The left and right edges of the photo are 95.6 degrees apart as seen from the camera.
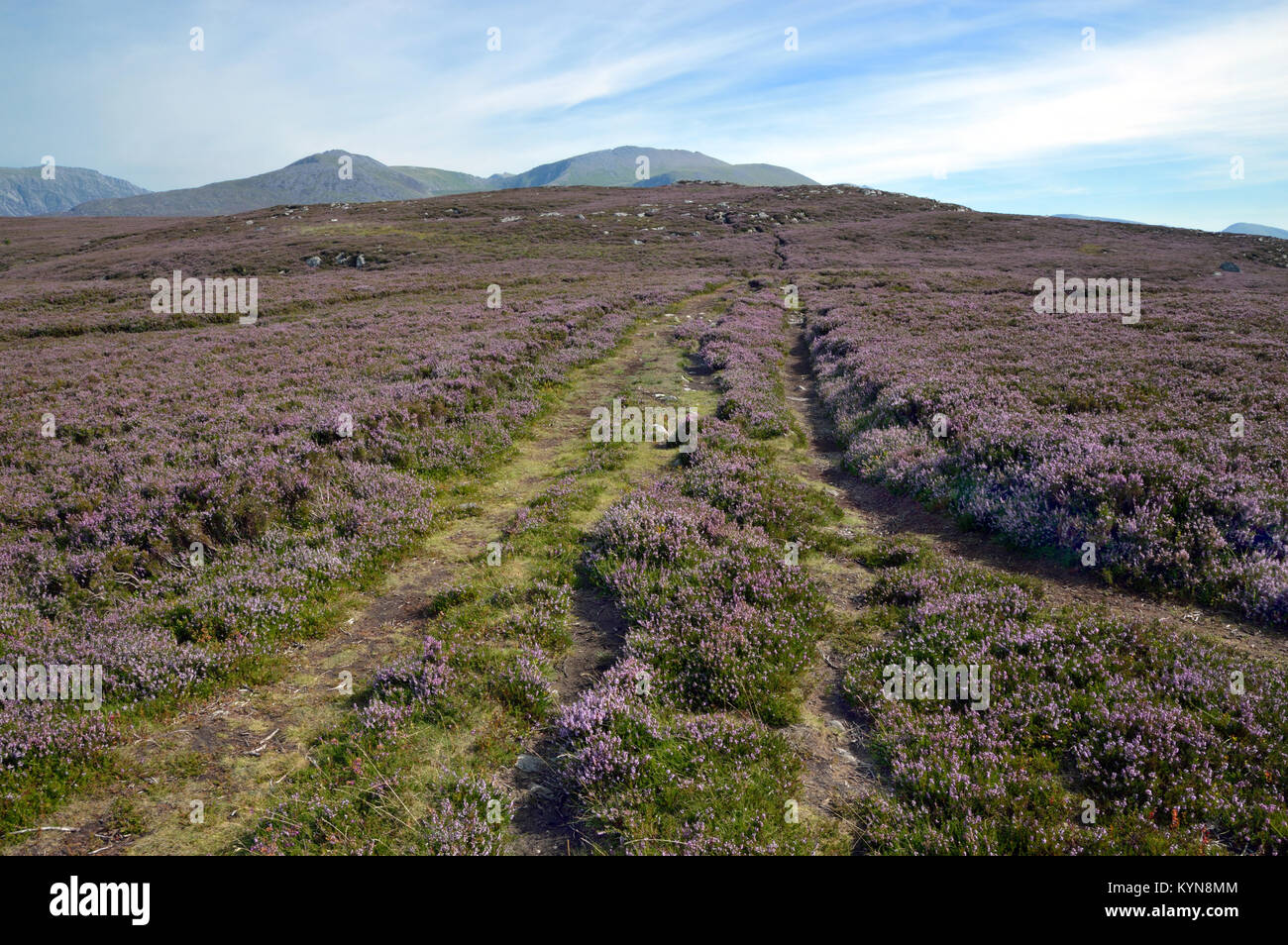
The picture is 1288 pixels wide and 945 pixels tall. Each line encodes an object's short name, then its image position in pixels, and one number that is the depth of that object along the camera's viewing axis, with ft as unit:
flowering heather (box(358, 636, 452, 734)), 18.84
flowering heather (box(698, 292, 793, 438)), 50.11
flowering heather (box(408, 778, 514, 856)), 14.35
